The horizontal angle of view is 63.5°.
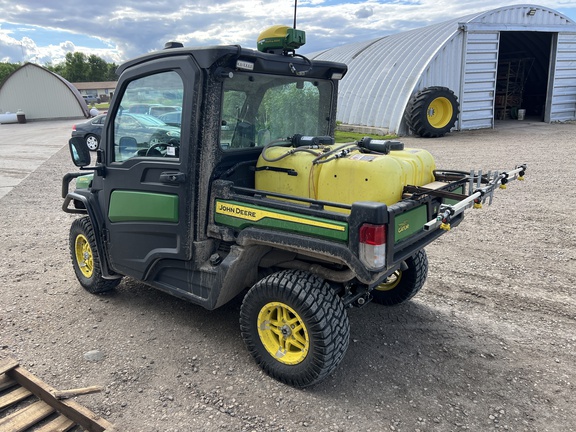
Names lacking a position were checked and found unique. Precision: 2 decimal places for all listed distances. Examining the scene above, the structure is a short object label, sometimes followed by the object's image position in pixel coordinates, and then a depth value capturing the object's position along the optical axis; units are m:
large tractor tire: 15.16
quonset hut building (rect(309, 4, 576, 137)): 15.84
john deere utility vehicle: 2.91
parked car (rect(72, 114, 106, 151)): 15.34
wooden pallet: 2.67
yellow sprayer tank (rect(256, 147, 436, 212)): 2.92
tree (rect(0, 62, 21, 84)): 76.22
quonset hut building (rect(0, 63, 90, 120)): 33.06
